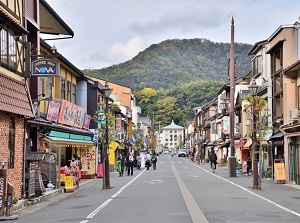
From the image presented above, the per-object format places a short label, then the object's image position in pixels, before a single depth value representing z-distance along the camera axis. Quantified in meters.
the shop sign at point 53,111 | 26.52
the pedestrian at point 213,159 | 44.32
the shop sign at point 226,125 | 53.03
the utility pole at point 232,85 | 37.94
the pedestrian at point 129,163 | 39.34
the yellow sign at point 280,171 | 29.73
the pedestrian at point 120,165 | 38.54
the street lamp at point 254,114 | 25.61
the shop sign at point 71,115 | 29.73
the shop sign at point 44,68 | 19.64
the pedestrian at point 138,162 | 51.71
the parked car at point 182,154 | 117.54
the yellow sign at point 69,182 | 24.22
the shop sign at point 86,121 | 37.28
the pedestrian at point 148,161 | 50.66
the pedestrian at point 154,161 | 50.69
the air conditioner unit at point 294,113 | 28.29
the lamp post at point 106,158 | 25.67
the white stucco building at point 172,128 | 188.50
